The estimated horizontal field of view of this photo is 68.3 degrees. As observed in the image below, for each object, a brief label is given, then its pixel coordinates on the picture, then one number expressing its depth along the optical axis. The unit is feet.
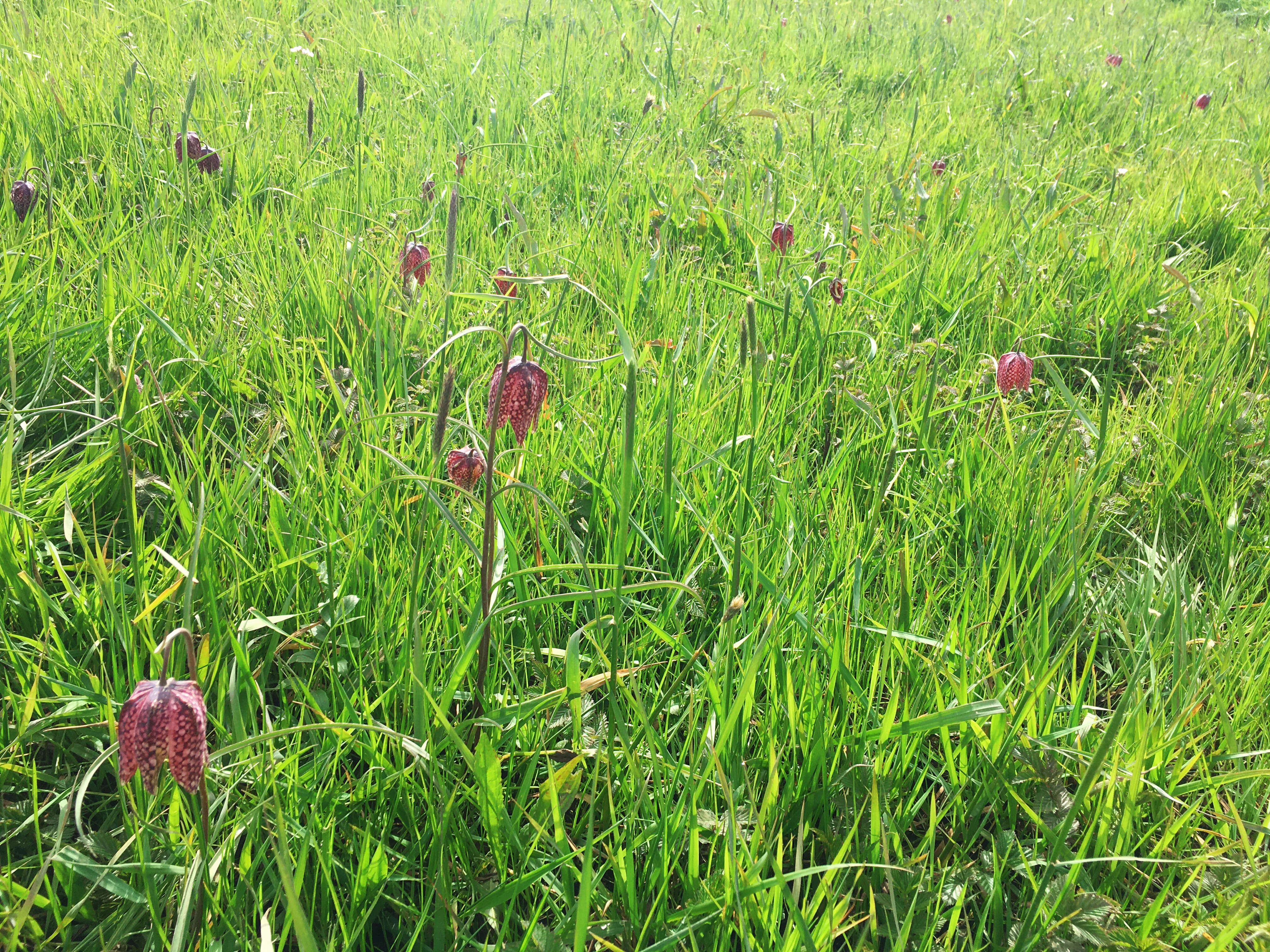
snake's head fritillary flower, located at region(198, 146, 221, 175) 7.56
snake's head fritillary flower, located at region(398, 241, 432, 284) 5.65
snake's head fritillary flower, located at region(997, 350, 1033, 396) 5.40
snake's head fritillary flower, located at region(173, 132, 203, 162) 7.37
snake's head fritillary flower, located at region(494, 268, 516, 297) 5.78
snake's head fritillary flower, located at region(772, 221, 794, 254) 6.93
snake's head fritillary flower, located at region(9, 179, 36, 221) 6.10
